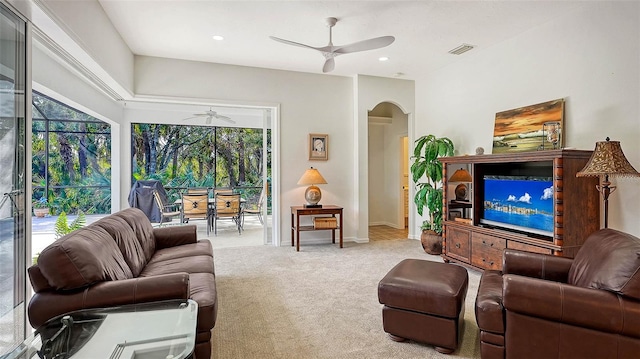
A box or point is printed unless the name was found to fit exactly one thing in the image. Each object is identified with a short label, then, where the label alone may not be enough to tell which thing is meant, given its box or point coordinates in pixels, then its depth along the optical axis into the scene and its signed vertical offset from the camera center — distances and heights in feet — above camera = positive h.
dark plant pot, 15.17 -3.02
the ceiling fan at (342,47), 10.43 +4.45
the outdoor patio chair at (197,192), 21.10 -0.88
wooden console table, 15.98 -1.77
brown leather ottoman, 6.84 -2.78
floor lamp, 8.52 +0.33
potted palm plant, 15.34 -0.67
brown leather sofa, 5.59 -1.94
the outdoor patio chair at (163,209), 20.56 -1.97
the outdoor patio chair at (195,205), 20.52 -1.67
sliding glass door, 6.66 +0.04
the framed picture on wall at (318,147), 17.76 +1.74
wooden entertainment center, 9.67 -1.13
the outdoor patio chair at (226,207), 20.70 -1.83
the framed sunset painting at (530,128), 11.39 +1.90
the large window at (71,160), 20.43 +1.28
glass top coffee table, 4.57 -2.37
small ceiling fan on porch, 22.81 +4.55
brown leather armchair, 5.36 -2.36
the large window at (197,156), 25.85 +1.89
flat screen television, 10.48 -0.91
